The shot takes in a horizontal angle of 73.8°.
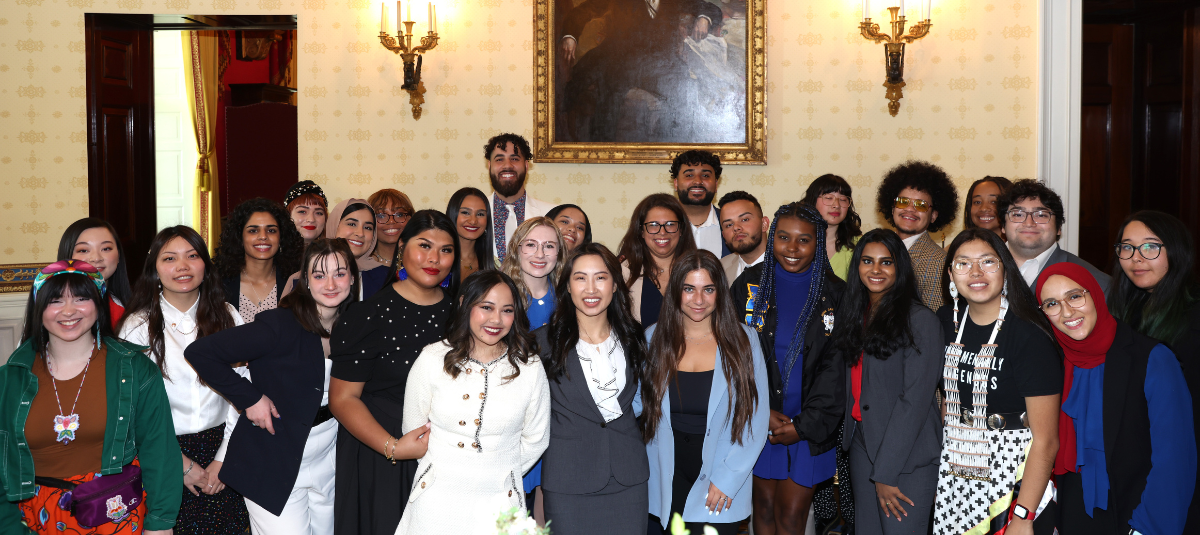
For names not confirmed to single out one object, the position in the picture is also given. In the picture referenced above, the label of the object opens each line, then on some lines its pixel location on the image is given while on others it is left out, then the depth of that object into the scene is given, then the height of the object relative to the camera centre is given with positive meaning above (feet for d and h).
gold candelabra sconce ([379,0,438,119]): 18.88 +4.61
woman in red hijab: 9.26 -2.19
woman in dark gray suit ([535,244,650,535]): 9.71 -2.16
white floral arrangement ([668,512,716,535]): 5.32 -1.93
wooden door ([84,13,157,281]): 20.01 +2.76
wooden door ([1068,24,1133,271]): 19.72 +2.49
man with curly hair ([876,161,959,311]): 12.75 +0.51
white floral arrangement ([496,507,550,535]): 5.67 -2.06
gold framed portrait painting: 19.04 +3.82
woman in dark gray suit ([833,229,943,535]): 9.84 -2.01
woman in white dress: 9.26 -2.06
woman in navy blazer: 10.00 -2.03
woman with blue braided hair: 10.94 -1.81
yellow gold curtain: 27.96 +4.51
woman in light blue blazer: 10.20 -2.13
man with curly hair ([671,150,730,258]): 15.83 +0.78
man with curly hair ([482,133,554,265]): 16.55 +1.09
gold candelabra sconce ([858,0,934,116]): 18.01 +4.61
